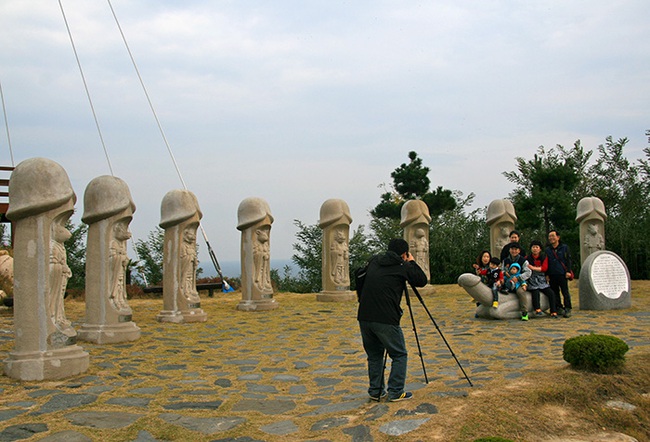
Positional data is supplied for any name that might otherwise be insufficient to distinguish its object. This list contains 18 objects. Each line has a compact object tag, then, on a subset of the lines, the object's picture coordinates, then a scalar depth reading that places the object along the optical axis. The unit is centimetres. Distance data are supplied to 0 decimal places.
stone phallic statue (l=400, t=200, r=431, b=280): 1927
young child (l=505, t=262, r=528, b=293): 1286
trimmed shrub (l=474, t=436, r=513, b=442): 507
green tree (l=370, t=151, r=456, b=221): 2462
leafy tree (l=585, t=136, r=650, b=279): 2244
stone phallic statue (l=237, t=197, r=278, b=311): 1627
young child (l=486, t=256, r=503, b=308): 1293
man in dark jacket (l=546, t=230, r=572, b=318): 1309
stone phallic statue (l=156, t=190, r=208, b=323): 1370
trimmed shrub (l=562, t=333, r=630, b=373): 711
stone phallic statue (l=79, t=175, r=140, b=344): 1081
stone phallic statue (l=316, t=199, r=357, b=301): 1833
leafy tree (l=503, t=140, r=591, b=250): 2084
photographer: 666
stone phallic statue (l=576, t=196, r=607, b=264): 1802
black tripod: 694
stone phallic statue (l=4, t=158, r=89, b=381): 800
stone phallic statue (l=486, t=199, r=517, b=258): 1931
